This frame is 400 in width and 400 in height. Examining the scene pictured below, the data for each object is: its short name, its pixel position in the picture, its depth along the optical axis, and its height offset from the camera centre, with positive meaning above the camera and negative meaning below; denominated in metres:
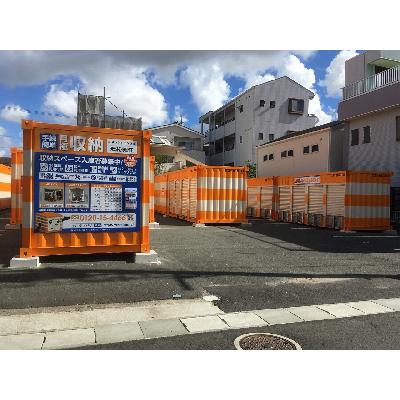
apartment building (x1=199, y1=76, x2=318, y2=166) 40.75 +9.32
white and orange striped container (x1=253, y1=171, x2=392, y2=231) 16.03 -0.11
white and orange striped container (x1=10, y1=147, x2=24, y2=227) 15.52 +0.35
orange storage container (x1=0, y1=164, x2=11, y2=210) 24.62 +0.51
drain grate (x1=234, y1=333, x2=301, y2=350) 4.50 -1.83
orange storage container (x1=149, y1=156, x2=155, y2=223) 16.91 -0.13
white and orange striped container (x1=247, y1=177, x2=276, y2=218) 21.94 -0.02
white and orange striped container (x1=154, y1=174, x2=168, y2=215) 24.33 +0.18
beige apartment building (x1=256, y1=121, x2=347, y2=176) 24.48 +3.44
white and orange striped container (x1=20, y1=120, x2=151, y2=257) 8.12 -0.68
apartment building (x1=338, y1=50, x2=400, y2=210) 19.61 +4.83
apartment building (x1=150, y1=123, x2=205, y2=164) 50.31 +8.25
